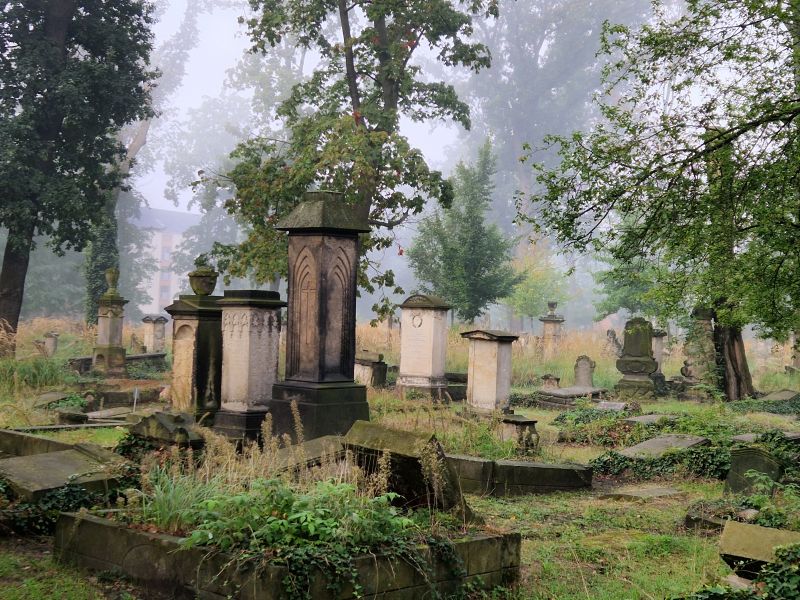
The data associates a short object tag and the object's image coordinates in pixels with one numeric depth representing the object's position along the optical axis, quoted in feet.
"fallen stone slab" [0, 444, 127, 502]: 20.86
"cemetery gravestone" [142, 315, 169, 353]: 90.07
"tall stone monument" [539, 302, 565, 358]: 90.99
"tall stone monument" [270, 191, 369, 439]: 31.89
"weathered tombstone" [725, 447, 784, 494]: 28.27
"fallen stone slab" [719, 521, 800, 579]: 14.95
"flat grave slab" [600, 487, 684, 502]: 29.07
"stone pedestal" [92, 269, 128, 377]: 70.90
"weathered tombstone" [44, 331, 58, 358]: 79.61
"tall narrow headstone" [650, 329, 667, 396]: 70.90
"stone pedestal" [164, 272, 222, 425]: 36.76
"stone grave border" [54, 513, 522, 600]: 14.35
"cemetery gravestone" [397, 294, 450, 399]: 56.80
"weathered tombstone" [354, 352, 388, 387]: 59.72
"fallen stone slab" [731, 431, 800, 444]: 36.42
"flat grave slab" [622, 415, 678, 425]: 43.83
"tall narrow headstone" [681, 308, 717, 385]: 63.58
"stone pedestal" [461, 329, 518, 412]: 50.37
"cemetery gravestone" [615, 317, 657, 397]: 66.85
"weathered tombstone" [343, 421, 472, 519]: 18.72
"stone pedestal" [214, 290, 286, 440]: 34.58
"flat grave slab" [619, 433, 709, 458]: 36.37
